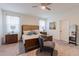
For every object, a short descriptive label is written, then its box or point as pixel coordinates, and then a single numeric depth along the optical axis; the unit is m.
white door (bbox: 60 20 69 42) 3.37
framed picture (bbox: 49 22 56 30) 3.26
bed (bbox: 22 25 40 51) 2.22
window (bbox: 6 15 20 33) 3.04
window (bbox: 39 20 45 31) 3.09
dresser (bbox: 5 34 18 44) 2.90
